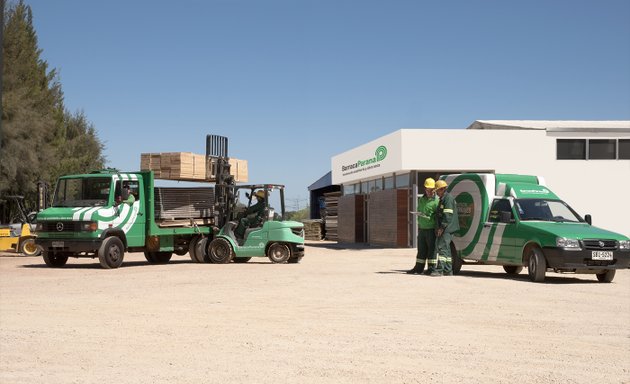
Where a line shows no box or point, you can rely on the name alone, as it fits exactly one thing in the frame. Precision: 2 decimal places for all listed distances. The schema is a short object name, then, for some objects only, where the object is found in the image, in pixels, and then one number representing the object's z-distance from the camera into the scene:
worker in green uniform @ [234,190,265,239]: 22.70
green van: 15.91
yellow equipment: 29.11
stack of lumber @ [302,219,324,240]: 53.06
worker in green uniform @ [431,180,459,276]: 17.14
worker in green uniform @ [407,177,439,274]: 17.44
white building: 33.62
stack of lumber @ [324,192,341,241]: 49.95
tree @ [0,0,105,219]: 37.44
